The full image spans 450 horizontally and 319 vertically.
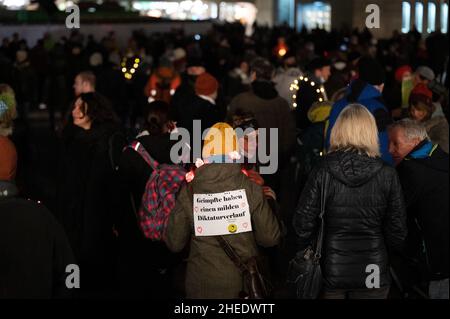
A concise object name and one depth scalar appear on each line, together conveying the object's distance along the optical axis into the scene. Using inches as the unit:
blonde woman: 422.8
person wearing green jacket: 405.8
